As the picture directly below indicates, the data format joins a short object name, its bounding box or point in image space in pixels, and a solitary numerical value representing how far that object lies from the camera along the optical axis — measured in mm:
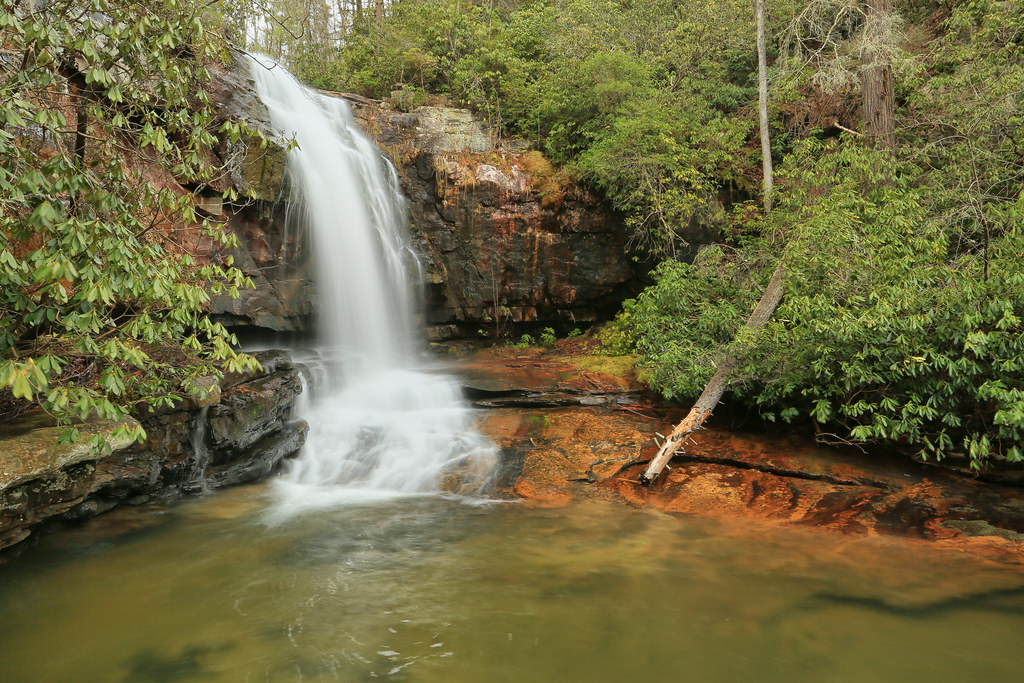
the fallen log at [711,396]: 8531
